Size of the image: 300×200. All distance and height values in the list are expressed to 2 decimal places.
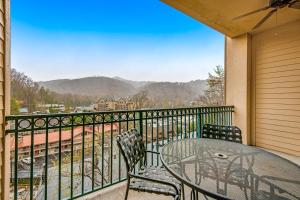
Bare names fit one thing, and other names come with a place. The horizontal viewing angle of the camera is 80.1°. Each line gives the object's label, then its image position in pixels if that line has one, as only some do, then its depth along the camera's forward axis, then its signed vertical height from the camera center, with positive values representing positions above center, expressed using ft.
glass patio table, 3.57 -1.80
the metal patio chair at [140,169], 4.80 -2.21
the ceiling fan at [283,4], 7.48 +4.08
